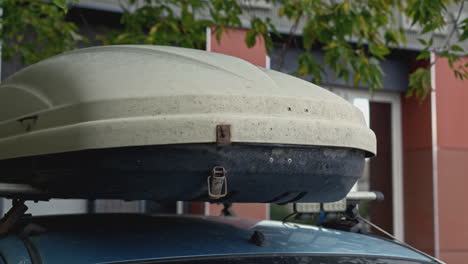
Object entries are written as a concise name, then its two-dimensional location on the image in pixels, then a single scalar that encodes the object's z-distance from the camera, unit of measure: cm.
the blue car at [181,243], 210
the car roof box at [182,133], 205
